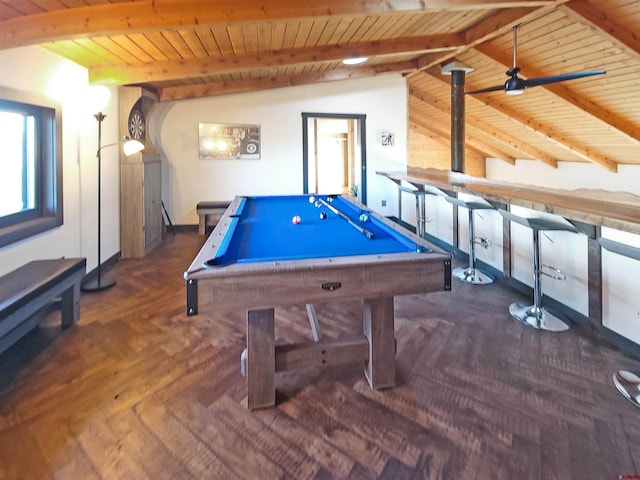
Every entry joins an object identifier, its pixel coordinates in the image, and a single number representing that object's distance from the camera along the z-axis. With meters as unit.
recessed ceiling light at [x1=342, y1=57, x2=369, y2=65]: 4.75
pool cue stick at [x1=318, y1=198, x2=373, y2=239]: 2.18
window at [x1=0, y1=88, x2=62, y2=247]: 2.87
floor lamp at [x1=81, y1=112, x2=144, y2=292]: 3.54
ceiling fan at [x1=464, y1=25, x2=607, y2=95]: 3.14
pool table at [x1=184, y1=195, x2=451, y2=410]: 1.53
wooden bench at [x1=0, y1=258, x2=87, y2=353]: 2.09
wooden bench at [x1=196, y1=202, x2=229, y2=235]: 5.99
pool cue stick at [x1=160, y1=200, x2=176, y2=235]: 6.23
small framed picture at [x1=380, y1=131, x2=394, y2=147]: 6.77
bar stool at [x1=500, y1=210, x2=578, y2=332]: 2.66
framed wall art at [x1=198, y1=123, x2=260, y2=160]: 6.20
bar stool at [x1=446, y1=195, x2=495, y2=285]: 3.65
